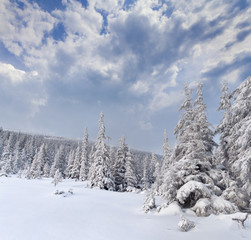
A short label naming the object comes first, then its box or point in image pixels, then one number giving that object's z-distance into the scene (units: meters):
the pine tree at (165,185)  11.71
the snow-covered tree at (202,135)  12.42
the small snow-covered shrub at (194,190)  10.31
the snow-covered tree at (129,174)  30.83
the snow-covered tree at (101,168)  26.37
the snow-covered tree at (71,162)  52.84
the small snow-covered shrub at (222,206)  9.36
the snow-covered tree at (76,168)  47.62
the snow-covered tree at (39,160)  43.36
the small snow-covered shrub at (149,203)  11.46
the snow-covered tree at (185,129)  13.42
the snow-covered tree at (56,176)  22.43
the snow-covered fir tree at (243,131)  9.20
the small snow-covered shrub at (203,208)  9.72
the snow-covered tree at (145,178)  46.86
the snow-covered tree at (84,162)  42.97
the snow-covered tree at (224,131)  14.77
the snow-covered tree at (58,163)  57.11
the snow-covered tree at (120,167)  32.12
